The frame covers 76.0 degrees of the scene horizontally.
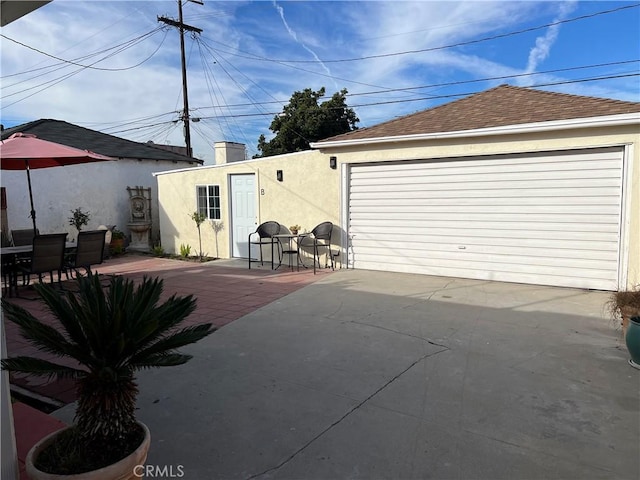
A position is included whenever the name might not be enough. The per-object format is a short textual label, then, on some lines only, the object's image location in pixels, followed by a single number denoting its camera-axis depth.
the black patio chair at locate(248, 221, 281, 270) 9.70
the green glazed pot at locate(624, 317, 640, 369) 3.78
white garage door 6.85
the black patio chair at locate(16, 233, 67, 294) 6.61
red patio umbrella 6.25
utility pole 17.64
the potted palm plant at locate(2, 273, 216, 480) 1.91
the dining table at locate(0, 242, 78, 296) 6.97
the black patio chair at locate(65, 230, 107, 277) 7.20
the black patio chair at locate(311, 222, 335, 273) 9.09
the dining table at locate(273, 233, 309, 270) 9.59
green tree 25.64
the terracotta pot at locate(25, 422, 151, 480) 1.73
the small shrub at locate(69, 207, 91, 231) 12.27
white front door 10.63
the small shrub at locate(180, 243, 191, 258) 11.91
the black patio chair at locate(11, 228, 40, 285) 9.15
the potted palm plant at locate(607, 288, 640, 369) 3.80
